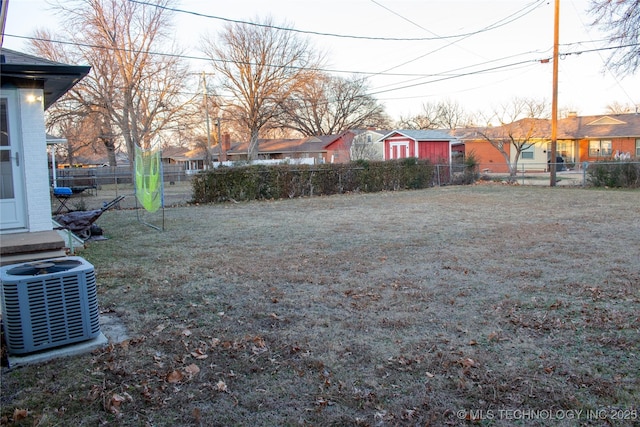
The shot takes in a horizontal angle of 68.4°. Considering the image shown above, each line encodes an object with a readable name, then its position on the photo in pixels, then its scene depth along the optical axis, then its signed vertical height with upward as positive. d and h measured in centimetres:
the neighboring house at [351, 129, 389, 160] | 3509 +242
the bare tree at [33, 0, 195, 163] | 2967 +709
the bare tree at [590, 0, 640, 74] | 1048 +329
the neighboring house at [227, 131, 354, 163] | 4353 +300
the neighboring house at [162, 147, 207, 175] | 5873 +336
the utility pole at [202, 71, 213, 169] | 3438 +622
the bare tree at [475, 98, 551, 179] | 3068 +291
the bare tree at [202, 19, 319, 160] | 3831 +881
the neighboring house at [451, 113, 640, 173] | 3258 +216
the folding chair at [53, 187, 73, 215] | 1395 -25
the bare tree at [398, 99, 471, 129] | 5756 +707
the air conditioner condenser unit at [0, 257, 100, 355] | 343 -90
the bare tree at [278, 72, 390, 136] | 4461 +697
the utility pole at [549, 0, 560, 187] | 1978 +346
